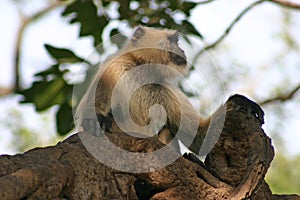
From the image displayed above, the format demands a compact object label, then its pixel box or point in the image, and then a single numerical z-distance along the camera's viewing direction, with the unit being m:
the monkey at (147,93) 8.65
